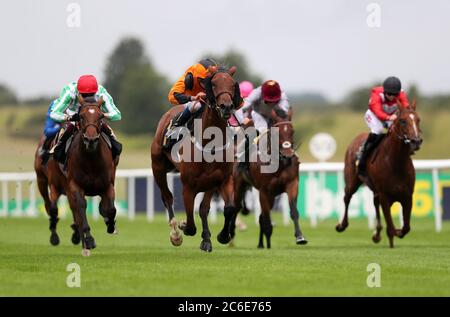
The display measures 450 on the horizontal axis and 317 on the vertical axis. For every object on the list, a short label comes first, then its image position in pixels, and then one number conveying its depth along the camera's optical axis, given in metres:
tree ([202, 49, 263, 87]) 72.06
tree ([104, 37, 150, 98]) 70.19
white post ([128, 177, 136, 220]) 27.58
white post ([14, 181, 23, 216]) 30.09
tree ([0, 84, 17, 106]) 47.19
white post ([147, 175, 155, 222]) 26.56
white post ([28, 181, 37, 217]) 29.11
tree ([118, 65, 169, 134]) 61.97
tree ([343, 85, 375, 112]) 53.04
